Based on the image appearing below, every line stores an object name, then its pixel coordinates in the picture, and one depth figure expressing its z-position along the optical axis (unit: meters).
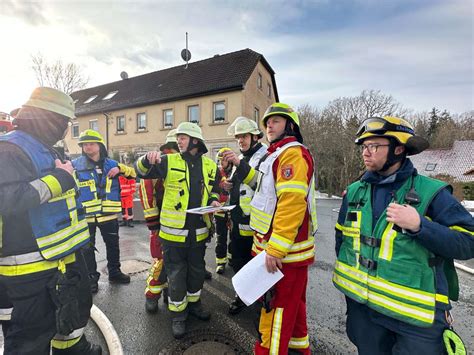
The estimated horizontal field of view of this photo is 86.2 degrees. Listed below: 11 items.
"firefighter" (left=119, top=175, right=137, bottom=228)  7.92
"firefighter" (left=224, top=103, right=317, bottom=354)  1.94
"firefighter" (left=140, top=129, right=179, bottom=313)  3.33
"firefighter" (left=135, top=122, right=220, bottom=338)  2.90
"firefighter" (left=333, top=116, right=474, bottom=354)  1.49
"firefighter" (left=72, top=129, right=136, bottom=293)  4.00
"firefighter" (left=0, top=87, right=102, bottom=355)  1.77
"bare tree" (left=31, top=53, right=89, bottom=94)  24.32
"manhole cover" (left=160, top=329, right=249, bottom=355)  2.55
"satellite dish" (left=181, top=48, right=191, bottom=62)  22.16
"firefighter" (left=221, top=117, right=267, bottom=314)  3.58
